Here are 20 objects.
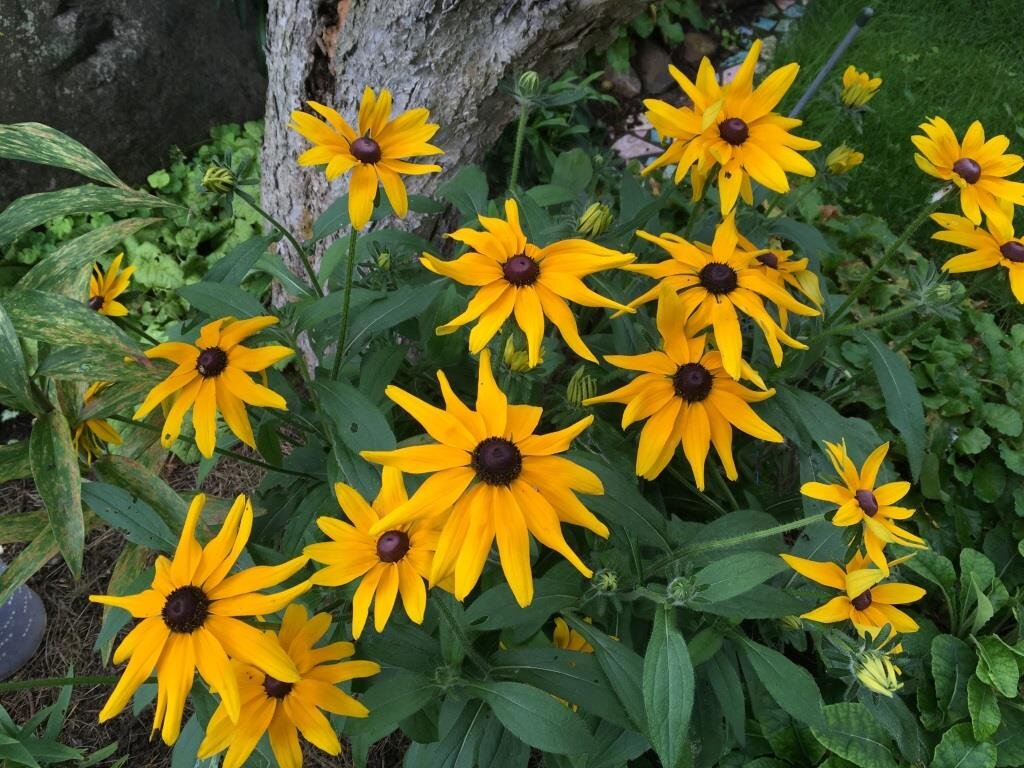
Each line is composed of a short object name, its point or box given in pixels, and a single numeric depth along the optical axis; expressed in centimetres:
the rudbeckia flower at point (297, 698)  40
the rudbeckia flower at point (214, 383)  42
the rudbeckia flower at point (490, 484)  36
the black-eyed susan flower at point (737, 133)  49
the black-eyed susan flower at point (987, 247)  52
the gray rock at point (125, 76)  95
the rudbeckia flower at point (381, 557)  40
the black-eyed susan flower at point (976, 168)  53
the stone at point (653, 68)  137
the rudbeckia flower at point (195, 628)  36
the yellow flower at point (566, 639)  58
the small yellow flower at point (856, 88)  60
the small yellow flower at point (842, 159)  62
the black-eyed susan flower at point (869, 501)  41
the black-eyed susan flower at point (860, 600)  44
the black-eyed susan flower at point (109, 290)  59
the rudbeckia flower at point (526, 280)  41
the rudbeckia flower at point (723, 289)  45
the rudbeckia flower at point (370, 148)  43
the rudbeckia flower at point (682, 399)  45
